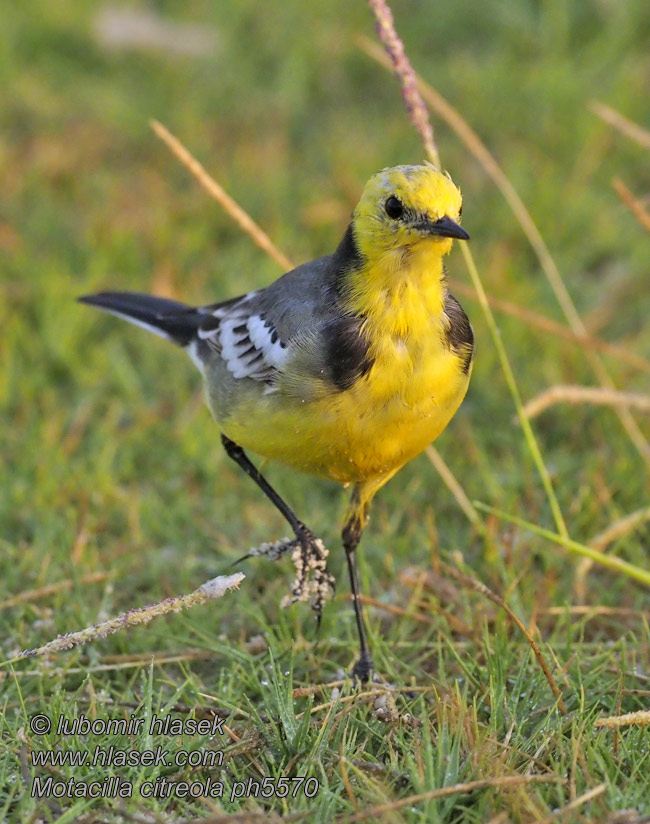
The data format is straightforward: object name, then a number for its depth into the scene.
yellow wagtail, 6.36
